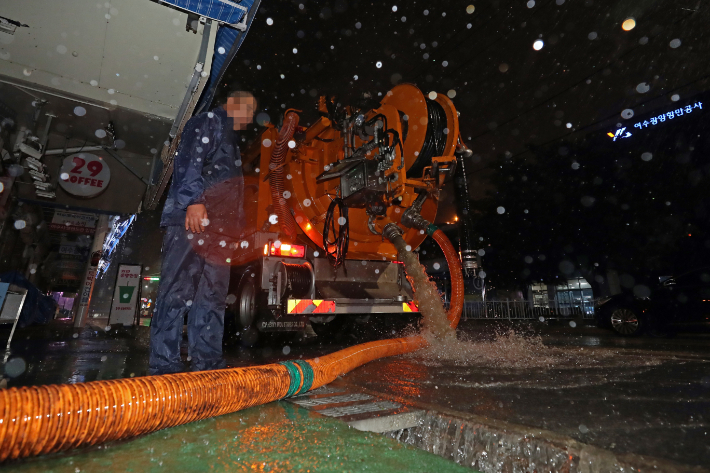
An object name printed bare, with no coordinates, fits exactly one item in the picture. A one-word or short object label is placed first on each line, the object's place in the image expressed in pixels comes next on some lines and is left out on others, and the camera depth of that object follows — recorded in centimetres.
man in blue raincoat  257
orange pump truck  407
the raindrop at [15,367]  260
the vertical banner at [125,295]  964
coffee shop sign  732
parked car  638
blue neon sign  1396
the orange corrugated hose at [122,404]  112
